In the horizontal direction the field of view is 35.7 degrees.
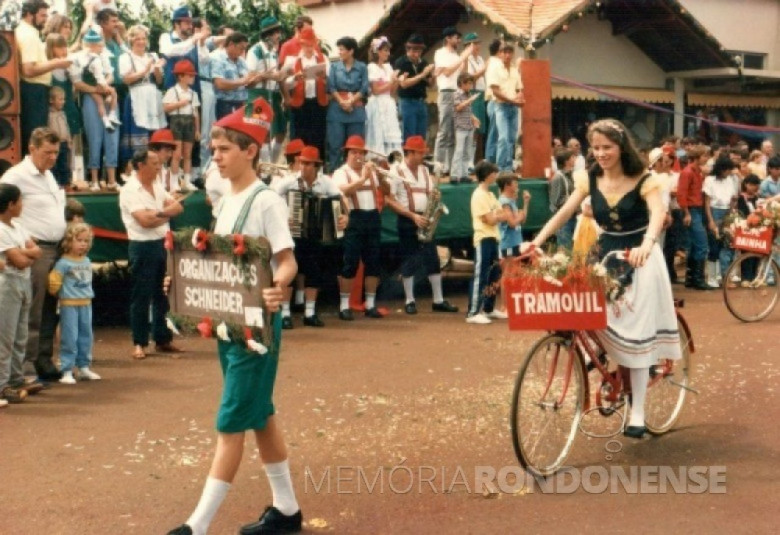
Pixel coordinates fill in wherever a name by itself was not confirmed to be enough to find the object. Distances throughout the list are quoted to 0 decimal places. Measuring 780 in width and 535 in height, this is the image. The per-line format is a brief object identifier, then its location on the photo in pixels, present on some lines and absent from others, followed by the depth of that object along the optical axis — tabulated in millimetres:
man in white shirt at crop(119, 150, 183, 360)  11141
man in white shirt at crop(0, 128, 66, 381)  10117
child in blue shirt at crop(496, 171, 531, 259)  14328
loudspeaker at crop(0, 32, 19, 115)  12484
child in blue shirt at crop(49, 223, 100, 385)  10305
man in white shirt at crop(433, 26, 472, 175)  17031
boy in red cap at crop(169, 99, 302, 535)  5742
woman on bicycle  7449
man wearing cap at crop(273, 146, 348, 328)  13477
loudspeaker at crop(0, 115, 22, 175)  12438
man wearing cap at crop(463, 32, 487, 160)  17375
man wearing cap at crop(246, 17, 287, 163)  15258
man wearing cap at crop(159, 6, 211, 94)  14664
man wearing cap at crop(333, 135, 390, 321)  14094
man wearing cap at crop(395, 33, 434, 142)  16859
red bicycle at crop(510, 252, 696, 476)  6895
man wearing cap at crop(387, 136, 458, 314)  14570
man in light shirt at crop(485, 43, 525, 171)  17078
